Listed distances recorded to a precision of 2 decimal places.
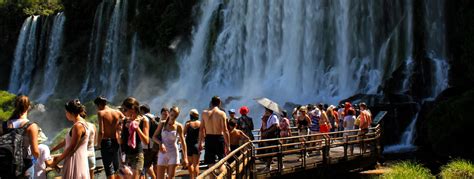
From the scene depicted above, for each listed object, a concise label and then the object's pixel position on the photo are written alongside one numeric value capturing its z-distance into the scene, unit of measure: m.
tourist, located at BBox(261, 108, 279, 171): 12.28
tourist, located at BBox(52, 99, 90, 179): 6.48
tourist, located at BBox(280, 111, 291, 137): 13.58
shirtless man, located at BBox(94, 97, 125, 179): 8.42
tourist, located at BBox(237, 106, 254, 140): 11.97
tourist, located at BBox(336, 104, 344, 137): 17.36
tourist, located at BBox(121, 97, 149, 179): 8.03
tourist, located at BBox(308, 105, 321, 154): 15.08
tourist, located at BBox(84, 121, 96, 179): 7.15
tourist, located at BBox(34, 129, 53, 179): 7.15
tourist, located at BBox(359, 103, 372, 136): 15.23
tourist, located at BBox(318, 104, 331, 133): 14.85
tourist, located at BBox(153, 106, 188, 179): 8.87
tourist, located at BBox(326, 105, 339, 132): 16.70
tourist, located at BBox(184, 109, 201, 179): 9.80
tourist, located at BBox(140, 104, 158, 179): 8.98
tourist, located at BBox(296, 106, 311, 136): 13.98
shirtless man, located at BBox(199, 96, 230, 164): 9.44
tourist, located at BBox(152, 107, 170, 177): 9.65
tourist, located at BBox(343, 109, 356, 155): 15.99
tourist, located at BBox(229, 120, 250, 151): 10.66
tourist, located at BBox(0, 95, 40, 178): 6.36
